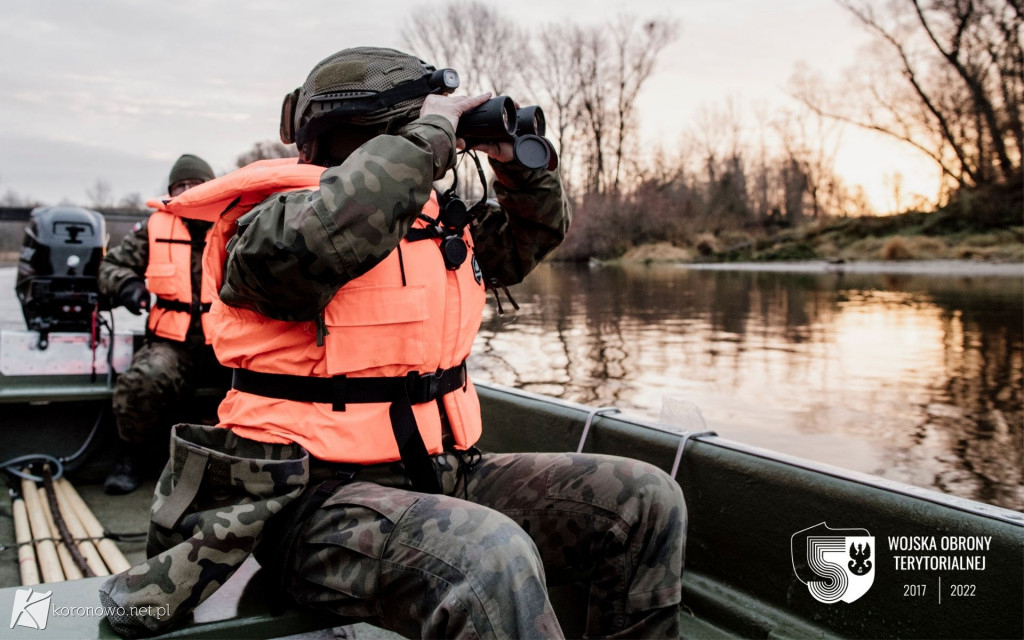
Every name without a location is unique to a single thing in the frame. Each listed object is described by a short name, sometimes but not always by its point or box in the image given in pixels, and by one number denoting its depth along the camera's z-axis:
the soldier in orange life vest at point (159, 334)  3.66
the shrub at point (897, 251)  24.83
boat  1.68
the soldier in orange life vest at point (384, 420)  1.44
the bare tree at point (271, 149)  27.91
